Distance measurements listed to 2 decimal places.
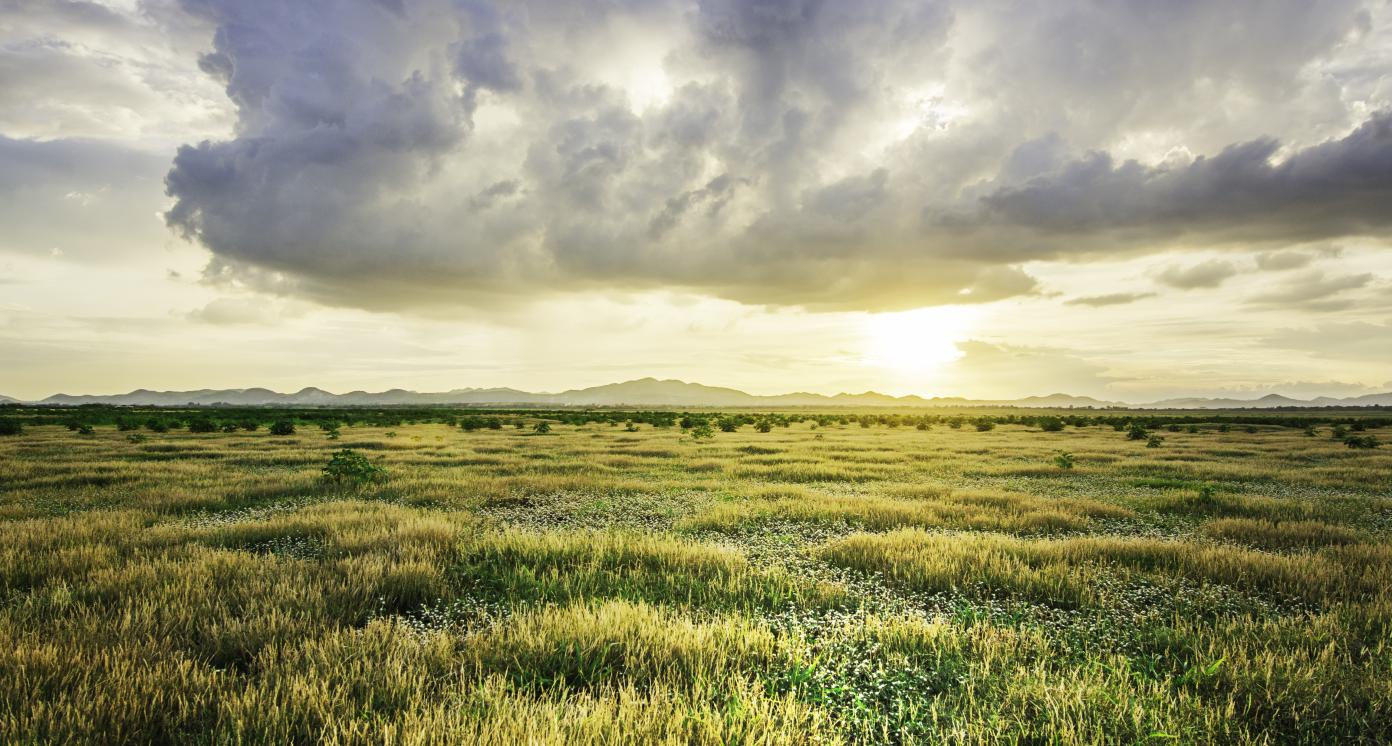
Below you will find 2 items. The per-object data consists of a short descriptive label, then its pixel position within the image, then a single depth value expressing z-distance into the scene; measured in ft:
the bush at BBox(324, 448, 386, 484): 52.11
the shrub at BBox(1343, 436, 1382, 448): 103.15
